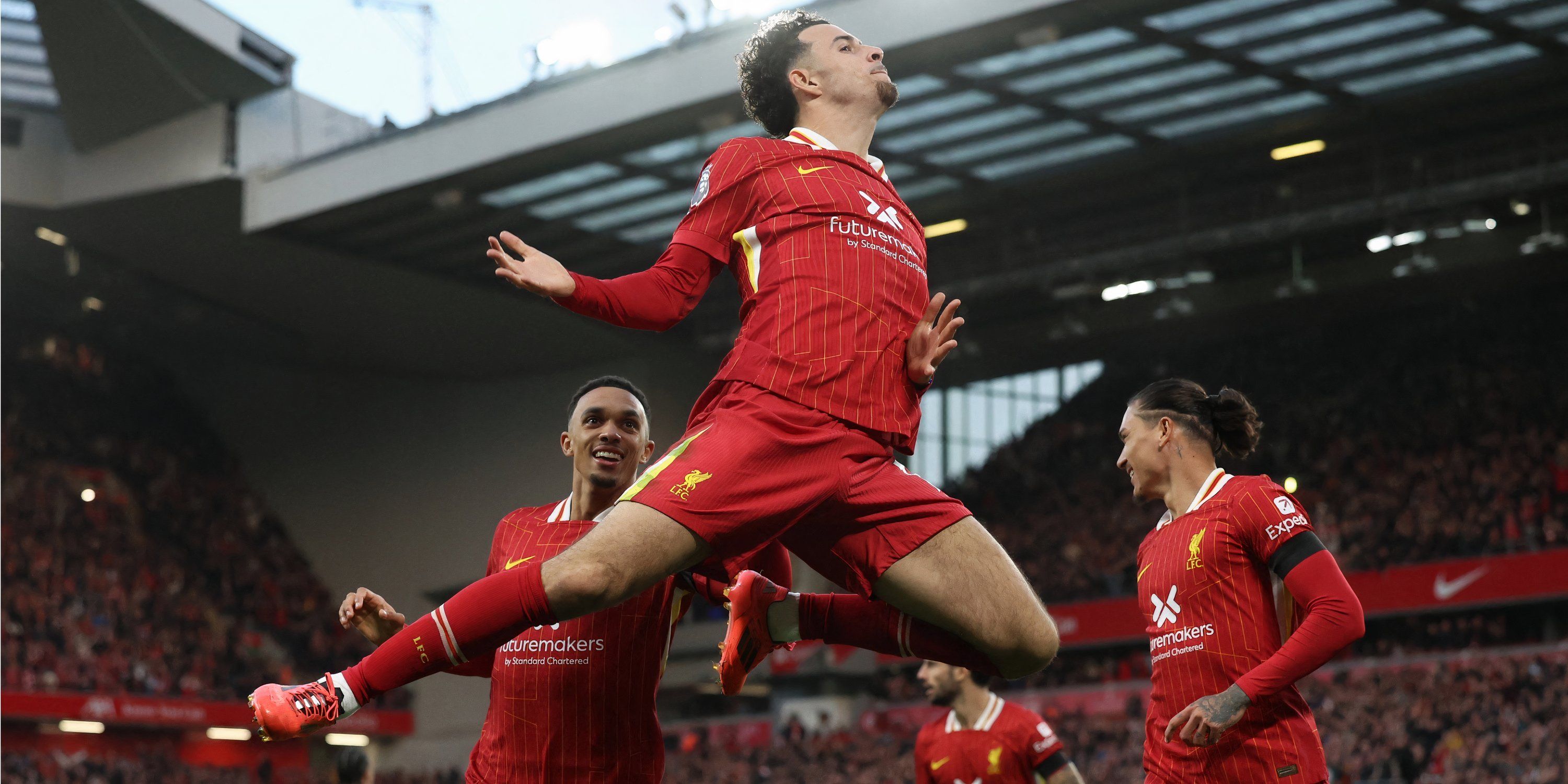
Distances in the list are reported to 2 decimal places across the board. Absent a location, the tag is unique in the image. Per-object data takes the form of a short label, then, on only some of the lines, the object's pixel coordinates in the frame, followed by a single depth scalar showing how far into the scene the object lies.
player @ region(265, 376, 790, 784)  4.79
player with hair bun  4.45
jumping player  3.53
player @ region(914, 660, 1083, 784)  7.27
